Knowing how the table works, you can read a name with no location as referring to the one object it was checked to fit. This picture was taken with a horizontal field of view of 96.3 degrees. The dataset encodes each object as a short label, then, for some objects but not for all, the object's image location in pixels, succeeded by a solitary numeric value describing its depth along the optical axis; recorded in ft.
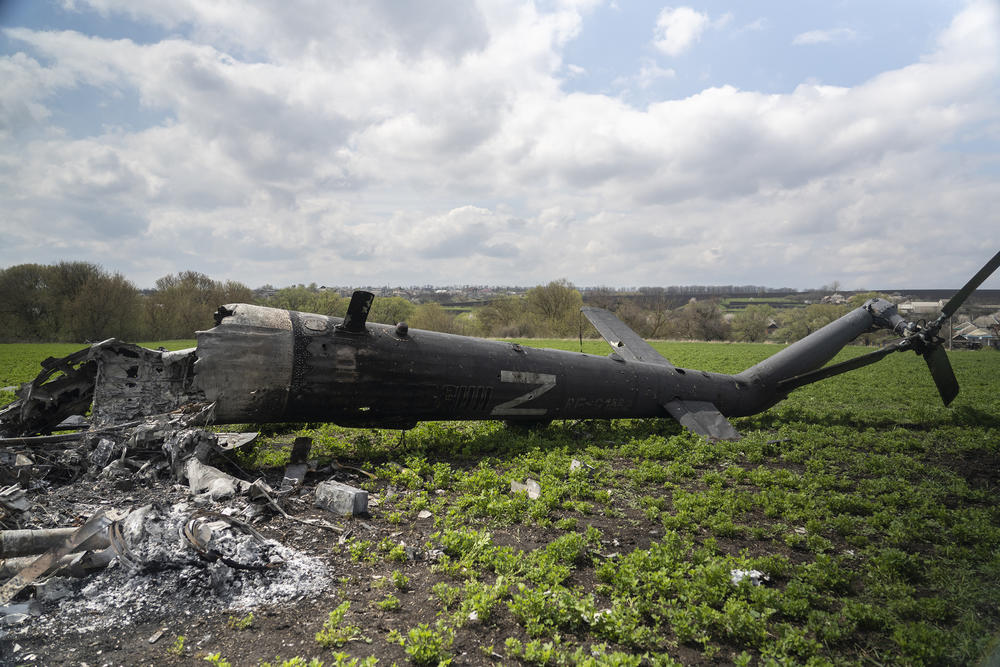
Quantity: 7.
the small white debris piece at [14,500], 16.01
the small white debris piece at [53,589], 12.40
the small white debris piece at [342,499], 19.31
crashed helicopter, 22.53
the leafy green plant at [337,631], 11.39
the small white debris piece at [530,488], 22.00
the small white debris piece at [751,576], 14.35
